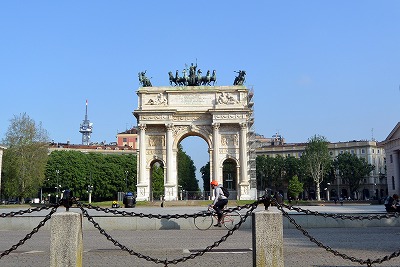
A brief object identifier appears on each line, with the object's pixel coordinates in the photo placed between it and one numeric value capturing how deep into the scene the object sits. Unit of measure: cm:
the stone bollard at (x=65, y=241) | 714
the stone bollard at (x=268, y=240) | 728
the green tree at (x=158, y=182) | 9254
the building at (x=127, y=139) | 14538
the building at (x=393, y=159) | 6862
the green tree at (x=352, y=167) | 11225
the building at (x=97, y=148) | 12300
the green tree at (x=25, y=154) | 6431
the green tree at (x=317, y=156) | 9225
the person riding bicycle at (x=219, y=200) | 1778
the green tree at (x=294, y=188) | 8469
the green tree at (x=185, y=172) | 10125
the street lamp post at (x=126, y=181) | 8891
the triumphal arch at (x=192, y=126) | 6141
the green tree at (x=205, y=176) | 13875
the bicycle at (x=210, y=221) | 1864
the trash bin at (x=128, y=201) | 3962
